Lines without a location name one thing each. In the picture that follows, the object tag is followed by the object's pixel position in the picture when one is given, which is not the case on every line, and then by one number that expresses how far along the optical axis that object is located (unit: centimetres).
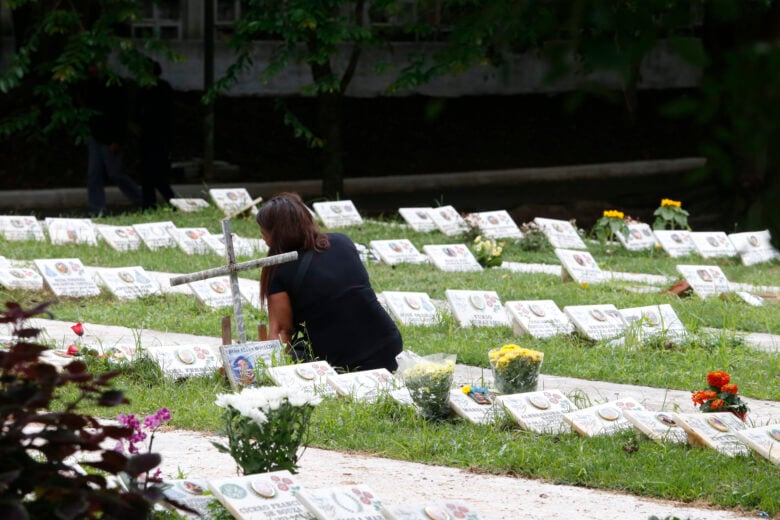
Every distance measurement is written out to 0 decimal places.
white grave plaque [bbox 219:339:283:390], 1241
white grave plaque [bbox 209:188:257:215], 2872
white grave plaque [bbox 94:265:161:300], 1931
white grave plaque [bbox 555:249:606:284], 2136
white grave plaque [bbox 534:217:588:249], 2527
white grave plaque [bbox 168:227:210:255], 2348
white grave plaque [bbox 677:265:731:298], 2034
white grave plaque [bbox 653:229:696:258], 2516
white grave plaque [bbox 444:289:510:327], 1741
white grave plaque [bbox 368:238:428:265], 2300
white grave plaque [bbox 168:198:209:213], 2878
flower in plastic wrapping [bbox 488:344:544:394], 1242
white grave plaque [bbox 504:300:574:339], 1683
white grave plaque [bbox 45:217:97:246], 2411
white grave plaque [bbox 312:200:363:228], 2736
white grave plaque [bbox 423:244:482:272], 2264
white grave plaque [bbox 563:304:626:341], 1652
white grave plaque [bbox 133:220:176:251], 2406
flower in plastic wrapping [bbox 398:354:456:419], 1160
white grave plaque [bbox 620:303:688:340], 1656
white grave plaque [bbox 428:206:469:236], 2662
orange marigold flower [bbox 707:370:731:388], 1172
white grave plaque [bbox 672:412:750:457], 1091
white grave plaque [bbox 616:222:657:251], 2544
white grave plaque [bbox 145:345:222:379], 1365
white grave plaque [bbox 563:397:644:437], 1147
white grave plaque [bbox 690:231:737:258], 2498
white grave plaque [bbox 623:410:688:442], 1130
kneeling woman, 1334
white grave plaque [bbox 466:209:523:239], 2595
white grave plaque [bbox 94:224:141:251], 2378
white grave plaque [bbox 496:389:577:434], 1163
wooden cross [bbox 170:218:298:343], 1232
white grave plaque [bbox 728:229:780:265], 2459
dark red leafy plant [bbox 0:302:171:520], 621
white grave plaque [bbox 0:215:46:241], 2439
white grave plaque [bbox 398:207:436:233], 2716
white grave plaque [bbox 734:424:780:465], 1052
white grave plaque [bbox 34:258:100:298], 1912
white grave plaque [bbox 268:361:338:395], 1241
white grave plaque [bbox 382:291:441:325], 1752
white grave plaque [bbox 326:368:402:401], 1252
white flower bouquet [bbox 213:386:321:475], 881
